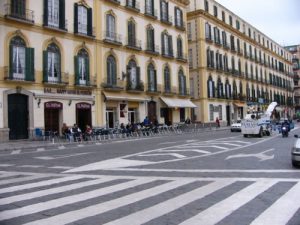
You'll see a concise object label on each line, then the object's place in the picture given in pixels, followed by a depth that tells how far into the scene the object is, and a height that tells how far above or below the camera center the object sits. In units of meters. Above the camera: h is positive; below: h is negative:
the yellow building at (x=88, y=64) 29.72 +5.46
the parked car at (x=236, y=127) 40.91 -0.51
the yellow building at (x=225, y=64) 56.72 +9.54
